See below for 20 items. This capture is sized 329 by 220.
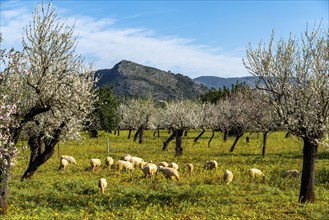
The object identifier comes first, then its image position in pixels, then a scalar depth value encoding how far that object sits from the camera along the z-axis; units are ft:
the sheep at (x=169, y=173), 75.15
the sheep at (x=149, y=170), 77.93
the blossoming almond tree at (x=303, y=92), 55.42
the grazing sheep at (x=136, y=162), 96.43
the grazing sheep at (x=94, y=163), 89.56
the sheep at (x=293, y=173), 79.20
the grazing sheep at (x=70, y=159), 101.32
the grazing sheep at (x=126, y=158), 99.59
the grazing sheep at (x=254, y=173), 77.85
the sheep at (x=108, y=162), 94.48
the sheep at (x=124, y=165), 87.25
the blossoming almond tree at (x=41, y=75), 55.88
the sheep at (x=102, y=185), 64.03
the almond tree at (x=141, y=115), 208.64
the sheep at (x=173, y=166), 87.20
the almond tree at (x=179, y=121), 140.93
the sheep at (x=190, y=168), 85.29
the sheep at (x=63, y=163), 90.79
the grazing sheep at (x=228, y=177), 71.97
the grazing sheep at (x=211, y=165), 91.30
